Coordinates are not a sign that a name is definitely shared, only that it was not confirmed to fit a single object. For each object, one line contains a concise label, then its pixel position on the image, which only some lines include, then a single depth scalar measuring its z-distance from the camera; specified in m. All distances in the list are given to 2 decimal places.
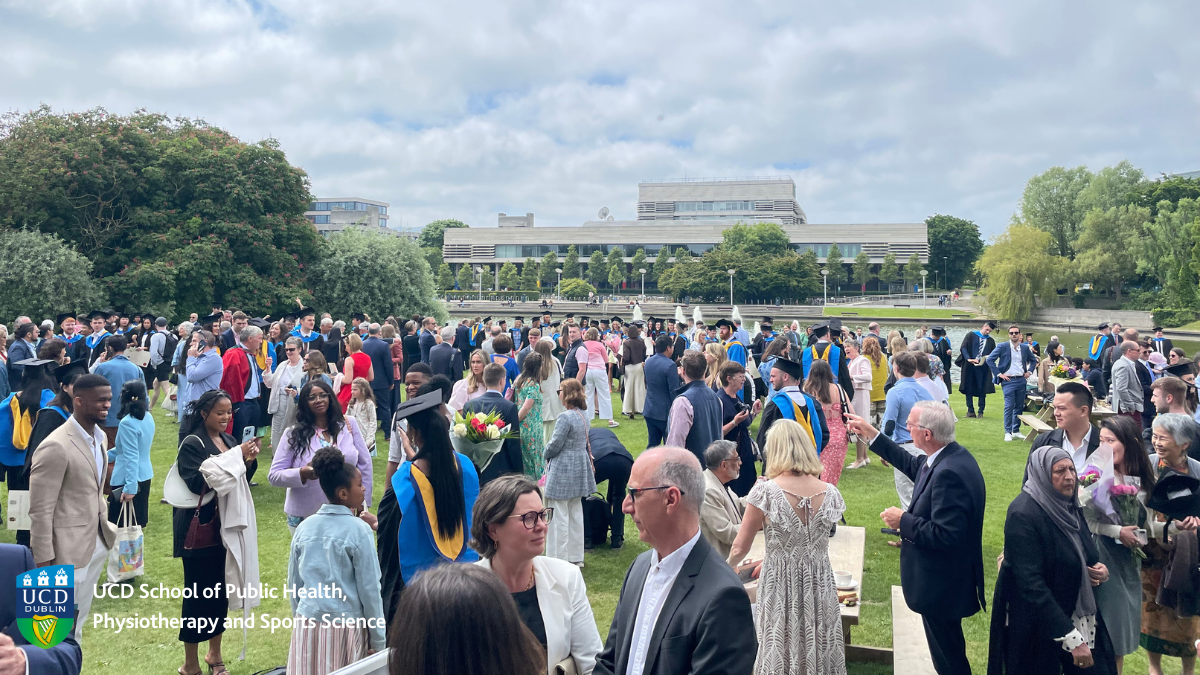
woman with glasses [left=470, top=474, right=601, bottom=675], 2.59
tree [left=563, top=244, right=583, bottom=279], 94.81
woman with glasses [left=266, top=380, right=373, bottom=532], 4.76
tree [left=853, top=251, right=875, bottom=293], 85.62
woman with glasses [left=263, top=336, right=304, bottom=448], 8.62
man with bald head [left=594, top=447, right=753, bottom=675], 2.16
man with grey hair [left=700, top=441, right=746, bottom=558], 4.56
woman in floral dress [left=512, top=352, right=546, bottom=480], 6.88
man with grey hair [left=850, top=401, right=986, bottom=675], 3.82
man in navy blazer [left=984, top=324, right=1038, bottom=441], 12.26
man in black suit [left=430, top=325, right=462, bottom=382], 11.18
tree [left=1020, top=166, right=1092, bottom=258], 61.19
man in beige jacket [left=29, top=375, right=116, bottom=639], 4.08
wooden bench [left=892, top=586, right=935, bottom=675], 4.25
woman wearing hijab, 3.47
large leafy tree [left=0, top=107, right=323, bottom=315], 23.14
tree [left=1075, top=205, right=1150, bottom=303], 54.28
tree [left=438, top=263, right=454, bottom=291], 93.00
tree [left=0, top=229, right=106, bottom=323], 20.27
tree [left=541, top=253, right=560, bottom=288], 91.74
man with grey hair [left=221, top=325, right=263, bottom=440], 9.05
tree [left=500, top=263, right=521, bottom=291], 90.12
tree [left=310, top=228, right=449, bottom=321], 29.19
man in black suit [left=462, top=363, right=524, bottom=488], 5.93
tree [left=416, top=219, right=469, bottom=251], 118.62
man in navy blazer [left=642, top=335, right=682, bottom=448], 8.79
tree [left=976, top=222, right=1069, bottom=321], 49.28
